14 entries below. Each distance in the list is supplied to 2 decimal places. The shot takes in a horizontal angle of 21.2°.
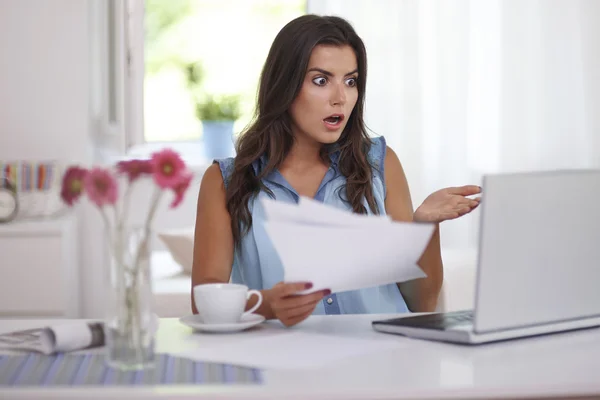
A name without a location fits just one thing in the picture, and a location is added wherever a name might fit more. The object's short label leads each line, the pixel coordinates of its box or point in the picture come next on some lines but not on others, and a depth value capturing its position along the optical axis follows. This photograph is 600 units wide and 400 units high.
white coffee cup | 2.55
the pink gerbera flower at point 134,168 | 2.21
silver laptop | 2.34
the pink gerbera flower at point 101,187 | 2.19
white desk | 2.13
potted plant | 6.49
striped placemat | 2.19
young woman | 3.05
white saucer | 2.53
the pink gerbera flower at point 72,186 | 2.19
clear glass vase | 2.24
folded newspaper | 2.38
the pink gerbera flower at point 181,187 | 2.21
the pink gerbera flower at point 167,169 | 2.20
